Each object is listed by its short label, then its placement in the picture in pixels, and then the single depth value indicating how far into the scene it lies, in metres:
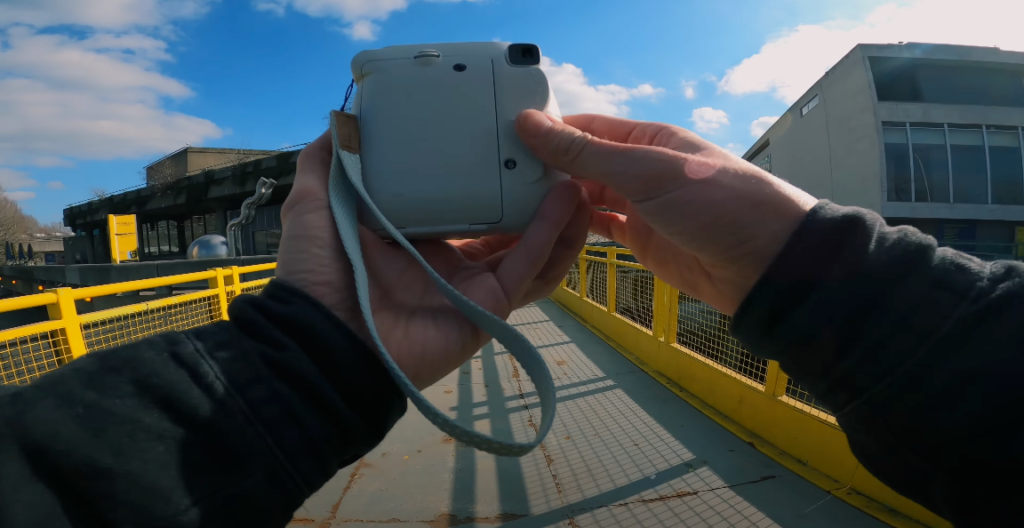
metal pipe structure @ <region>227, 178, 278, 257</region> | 10.92
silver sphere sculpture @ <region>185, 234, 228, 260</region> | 12.59
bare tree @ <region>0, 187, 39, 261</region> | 47.16
